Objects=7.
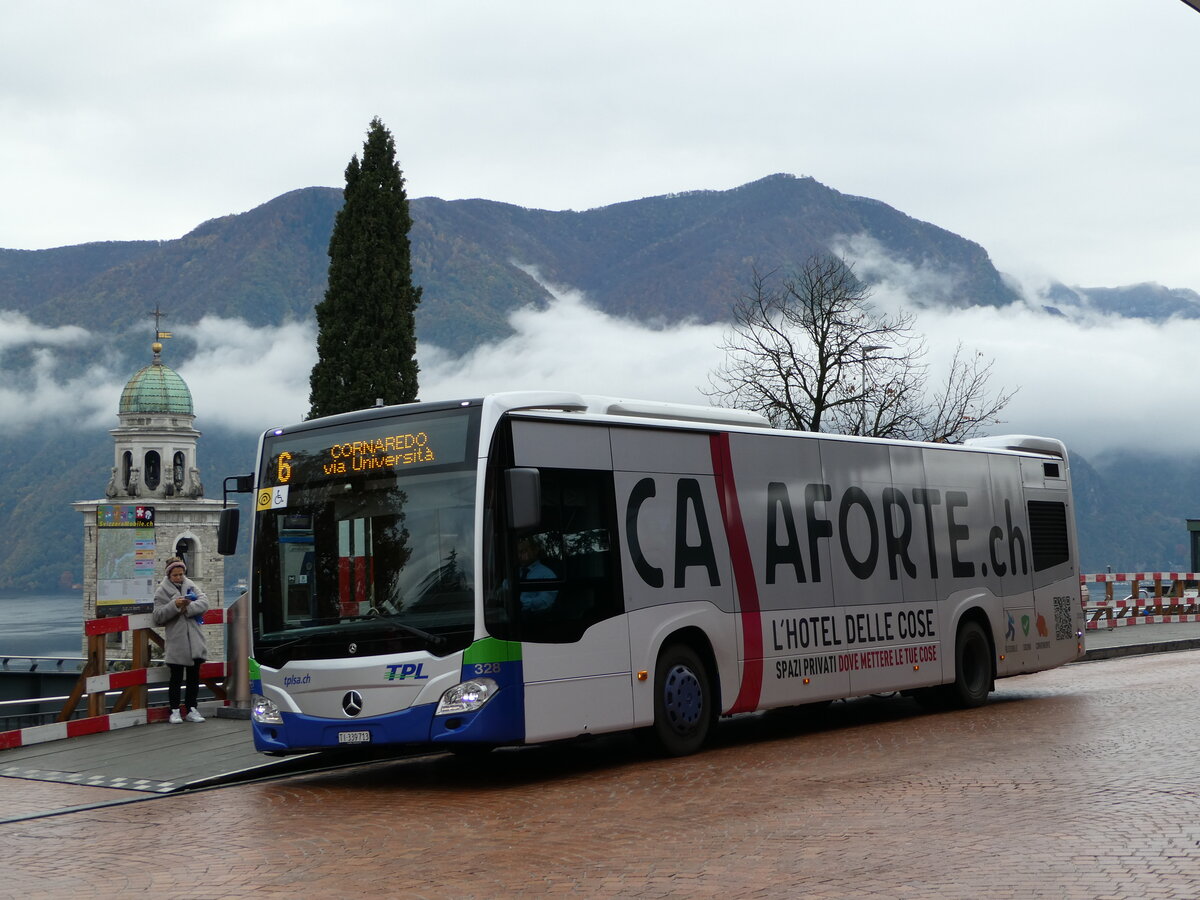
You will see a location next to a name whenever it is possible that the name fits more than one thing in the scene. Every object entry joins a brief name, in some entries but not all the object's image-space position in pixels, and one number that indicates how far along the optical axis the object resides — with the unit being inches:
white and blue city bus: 478.9
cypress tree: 1507.1
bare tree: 1556.3
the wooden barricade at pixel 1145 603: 1339.8
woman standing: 636.7
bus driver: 487.2
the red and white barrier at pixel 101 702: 628.7
